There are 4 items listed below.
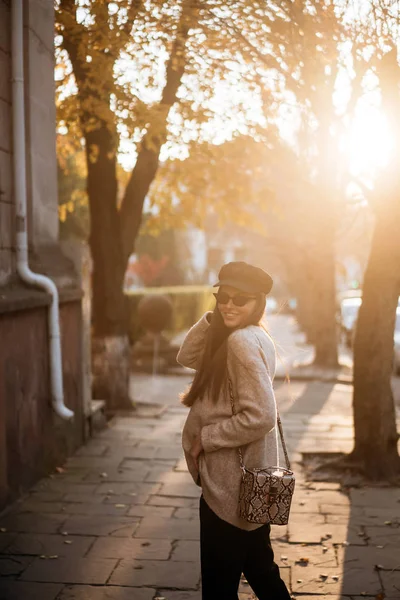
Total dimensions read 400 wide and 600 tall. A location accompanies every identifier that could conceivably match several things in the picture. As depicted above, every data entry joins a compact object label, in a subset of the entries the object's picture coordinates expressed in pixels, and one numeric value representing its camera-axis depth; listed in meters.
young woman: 3.46
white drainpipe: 7.04
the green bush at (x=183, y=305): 20.98
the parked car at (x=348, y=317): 27.18
